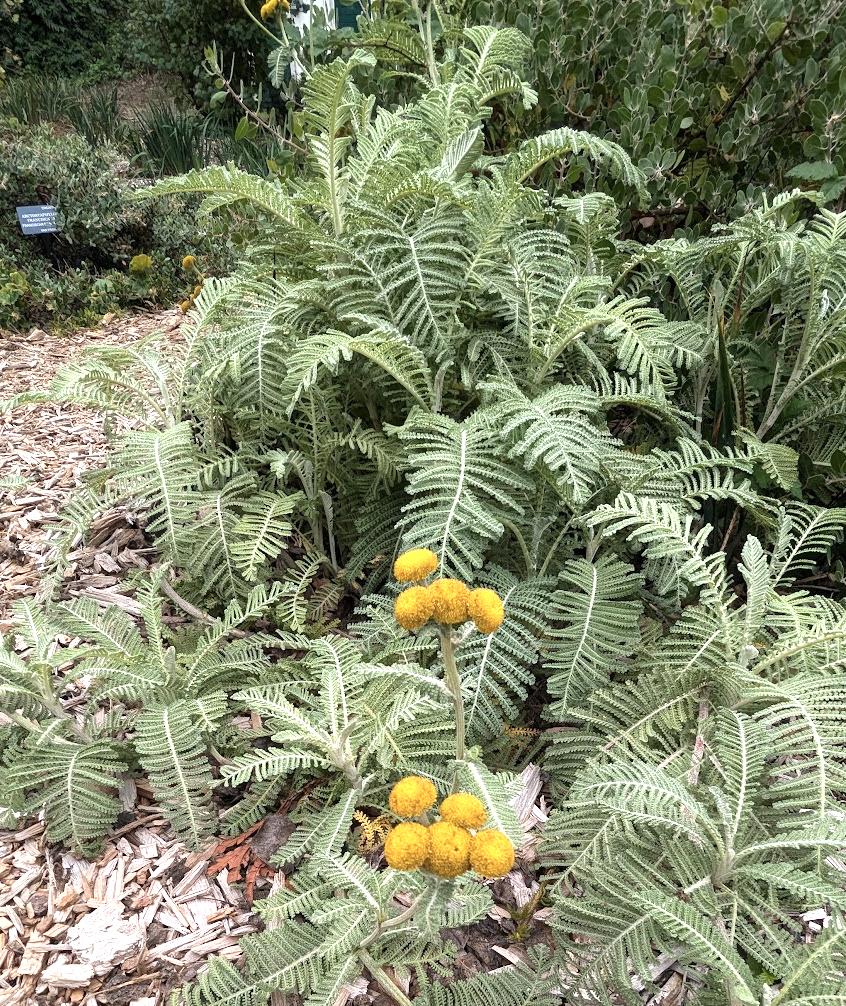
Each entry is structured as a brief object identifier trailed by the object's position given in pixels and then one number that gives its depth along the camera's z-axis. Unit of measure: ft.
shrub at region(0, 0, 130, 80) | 32.45
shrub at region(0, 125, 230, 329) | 12.35
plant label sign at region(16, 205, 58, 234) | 12.20
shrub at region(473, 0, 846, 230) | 7.17
